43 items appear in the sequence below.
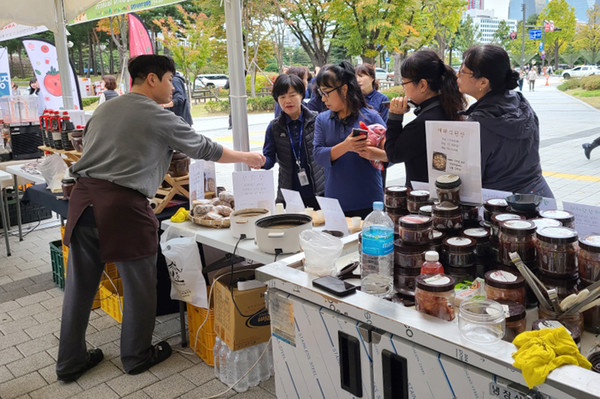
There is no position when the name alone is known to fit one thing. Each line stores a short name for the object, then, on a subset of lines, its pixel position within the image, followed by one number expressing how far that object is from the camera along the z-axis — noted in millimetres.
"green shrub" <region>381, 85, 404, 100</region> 14695
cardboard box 2697
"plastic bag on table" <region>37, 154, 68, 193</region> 4172
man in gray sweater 2639
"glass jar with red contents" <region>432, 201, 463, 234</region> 1691
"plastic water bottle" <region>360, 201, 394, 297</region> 1618
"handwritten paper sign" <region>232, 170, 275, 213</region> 2758
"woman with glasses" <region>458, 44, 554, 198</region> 2201
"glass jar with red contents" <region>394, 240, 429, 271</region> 1621
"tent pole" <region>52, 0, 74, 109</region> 5723
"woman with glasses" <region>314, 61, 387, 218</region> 2889
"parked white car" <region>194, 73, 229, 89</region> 28200
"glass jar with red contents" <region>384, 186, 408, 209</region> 1927
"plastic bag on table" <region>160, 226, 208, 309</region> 2855
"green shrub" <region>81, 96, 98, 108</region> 22088
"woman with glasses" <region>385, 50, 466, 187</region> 2309
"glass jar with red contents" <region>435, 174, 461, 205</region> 1727
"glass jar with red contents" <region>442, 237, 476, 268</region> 1564
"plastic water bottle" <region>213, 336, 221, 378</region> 2910
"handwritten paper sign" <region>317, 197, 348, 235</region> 2287
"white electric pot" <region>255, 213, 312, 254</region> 2328
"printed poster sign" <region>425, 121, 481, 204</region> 1704
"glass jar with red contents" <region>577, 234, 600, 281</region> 1343
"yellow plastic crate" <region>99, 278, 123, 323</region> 3693
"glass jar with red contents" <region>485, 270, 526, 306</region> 1355
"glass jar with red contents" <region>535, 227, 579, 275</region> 1368
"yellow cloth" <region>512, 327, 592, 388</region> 1097
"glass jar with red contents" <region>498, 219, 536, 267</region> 1448
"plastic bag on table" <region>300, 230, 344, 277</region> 1768
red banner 6773
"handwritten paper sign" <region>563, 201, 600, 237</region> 1550
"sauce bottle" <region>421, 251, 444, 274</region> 1500
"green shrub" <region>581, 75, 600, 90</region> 16144
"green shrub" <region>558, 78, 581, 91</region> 18953
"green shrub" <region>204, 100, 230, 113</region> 20422
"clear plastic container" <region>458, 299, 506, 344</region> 1247
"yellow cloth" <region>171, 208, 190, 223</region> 3094
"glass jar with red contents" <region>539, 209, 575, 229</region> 1538
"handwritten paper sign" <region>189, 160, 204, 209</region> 3070
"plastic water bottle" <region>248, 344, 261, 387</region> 2820
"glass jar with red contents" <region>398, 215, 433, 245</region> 1606
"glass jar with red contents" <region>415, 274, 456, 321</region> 1376
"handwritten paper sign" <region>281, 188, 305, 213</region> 2676
